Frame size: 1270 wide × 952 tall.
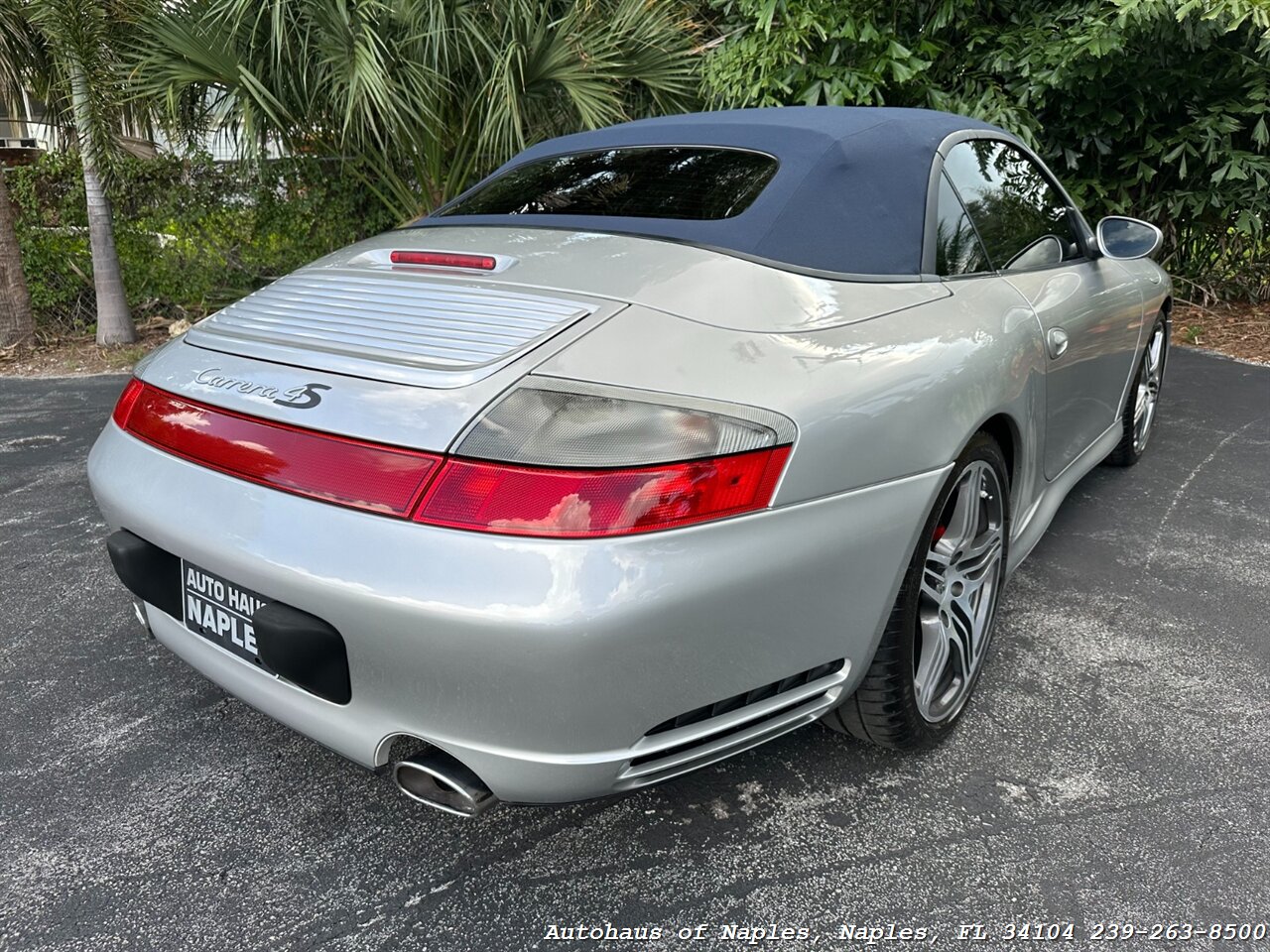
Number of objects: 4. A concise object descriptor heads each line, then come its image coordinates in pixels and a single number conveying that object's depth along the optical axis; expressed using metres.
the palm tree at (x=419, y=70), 5.81
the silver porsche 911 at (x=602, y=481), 1.43
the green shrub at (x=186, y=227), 7.60
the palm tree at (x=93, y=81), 6.29
